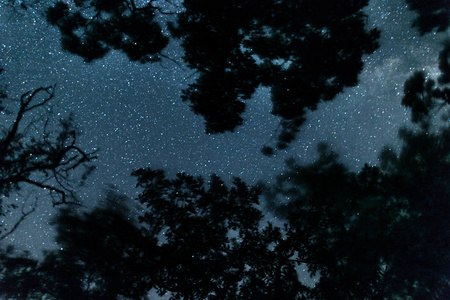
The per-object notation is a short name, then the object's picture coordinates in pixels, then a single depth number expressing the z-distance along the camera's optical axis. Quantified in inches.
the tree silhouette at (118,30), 149.7
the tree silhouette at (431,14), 177.8
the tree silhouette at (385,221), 147.8
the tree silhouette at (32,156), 138.1
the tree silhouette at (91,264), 131.6
